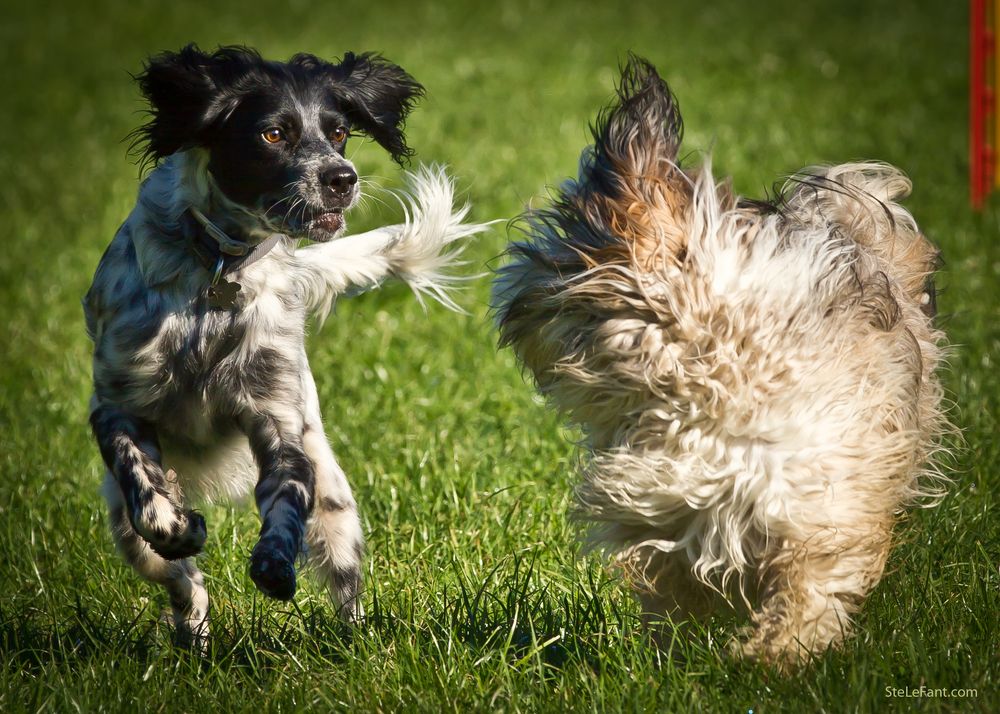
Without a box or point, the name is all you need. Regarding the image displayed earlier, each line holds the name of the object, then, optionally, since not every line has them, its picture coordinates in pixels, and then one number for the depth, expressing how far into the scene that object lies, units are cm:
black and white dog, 749
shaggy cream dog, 587
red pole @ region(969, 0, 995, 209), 1736
